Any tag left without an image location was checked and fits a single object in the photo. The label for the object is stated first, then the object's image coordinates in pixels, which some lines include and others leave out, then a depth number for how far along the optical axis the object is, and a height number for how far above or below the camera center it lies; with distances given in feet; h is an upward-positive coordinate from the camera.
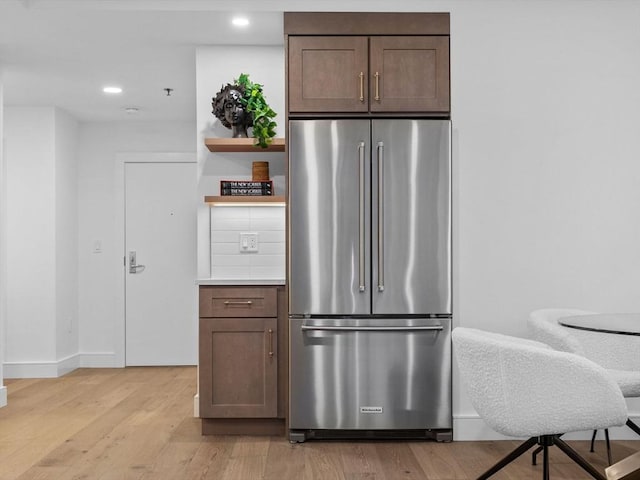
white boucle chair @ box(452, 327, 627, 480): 8.17 -1.91
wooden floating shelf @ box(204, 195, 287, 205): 13.16 +0.64
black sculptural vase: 12.94 +2.32
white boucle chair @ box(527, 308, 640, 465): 10.86 -1.82
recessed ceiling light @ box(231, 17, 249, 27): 12.46 +3.86
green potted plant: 12.95 +2.32
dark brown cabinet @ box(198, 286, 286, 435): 12.85 -2.26
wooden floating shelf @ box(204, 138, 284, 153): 13.01 +1.69
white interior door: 21.95 -0.74
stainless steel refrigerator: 12.30 -0.73
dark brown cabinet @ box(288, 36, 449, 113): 12.46 +2.88
